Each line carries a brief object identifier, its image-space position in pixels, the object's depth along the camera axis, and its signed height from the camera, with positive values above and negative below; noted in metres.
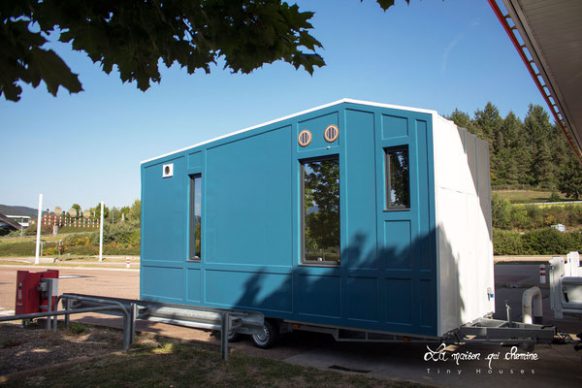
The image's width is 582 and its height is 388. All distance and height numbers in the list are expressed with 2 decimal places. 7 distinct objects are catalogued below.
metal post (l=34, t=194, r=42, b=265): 32.85 +1.81
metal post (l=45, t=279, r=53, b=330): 9.05 -1.04
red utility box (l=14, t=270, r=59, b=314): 9.14 -1.07
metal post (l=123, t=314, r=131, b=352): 6.92 -1.38
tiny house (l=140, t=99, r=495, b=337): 5.97 +0.24
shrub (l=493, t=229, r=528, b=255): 29.56 -0.39
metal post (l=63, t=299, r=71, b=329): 8.81 -1.24
